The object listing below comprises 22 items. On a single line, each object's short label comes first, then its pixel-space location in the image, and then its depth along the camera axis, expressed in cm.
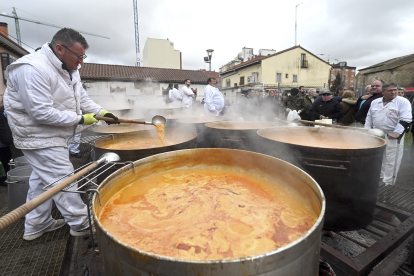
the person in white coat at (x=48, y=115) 229
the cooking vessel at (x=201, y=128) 420
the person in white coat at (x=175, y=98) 1153
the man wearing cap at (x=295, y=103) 799
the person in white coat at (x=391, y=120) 436
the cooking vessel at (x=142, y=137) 249
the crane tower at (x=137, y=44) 3231
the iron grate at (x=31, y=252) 223
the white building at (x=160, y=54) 3181
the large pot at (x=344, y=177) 219
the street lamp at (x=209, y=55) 1330
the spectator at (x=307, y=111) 796
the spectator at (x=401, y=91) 554
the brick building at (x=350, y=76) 6906
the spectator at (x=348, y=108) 657
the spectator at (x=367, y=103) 529
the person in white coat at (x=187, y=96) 1055
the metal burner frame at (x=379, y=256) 183
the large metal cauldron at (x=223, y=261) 82
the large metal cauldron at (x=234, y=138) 339
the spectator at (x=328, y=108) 615
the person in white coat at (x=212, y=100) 733
